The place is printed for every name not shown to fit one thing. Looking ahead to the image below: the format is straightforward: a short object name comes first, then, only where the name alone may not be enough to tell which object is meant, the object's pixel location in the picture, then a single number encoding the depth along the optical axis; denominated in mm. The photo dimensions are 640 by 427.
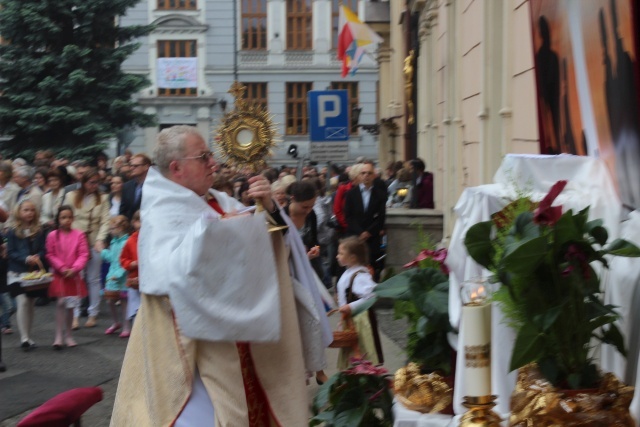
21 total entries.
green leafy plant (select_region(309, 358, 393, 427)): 5215
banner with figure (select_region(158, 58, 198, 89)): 46312
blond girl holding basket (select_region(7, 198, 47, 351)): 11672
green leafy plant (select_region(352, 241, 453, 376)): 4785
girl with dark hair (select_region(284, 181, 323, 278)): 8227
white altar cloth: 4207
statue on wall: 21567
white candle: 3789
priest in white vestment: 4773
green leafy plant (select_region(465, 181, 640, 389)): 3412
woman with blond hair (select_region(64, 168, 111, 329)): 13641
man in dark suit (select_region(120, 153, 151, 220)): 13516
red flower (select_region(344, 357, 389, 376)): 5320
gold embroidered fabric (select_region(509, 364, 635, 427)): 3361
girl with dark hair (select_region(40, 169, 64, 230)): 15078
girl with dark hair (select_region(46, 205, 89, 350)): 11805
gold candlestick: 3711
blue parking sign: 16953
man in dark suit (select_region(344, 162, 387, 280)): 13906
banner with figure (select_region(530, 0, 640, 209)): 4227
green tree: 30656
